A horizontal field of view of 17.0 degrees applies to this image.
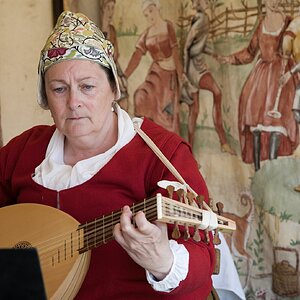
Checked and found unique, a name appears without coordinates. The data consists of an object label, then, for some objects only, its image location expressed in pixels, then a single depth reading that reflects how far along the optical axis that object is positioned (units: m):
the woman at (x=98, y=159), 1.94
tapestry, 2.41
